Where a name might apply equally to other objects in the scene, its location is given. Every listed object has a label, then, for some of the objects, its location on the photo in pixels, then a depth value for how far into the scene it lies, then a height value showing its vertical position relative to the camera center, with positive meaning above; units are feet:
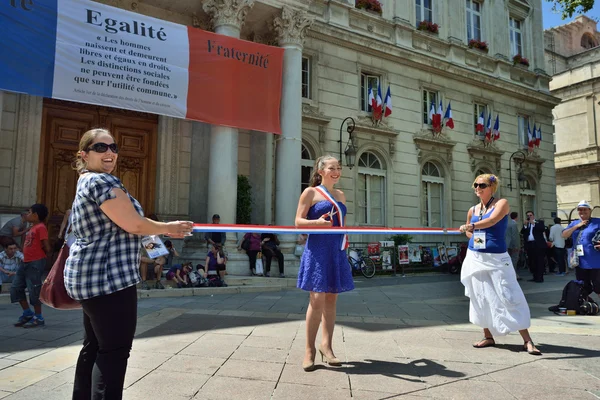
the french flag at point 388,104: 55.62 +17.41
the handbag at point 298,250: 41.68 -1.08
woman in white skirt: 15.13 -1.34
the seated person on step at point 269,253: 39.52 -1.32
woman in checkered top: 7.61 -0.54
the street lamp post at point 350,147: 48.70 +10.45
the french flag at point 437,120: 61.00 +16.89
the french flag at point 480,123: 65.98 +17.89
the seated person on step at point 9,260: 27.76 -1.58
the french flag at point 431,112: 61.00 +18.02
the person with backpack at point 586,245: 21.59 -0.17
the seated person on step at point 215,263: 34.19 -1.98
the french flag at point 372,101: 54.76 +17.46
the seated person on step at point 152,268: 31.30 -2.26
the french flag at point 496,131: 67.77 +17.20
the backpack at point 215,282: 33.21 -3.38
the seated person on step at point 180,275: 32.45 -2.82
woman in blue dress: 12.82 -0.71
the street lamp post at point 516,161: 71.05 +13.34
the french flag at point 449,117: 62.18 +17.72
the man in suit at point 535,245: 42.27 -0.37
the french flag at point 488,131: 67.26 +17.04
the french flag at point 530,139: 73.72 +17.37
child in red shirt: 19.89 -1.11
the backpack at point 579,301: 23.20 -3.20
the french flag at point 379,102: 55.16 +17.53
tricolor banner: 31.24 +14.04
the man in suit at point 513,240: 40.27 +0.10
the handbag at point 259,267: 38.09 -2.51
